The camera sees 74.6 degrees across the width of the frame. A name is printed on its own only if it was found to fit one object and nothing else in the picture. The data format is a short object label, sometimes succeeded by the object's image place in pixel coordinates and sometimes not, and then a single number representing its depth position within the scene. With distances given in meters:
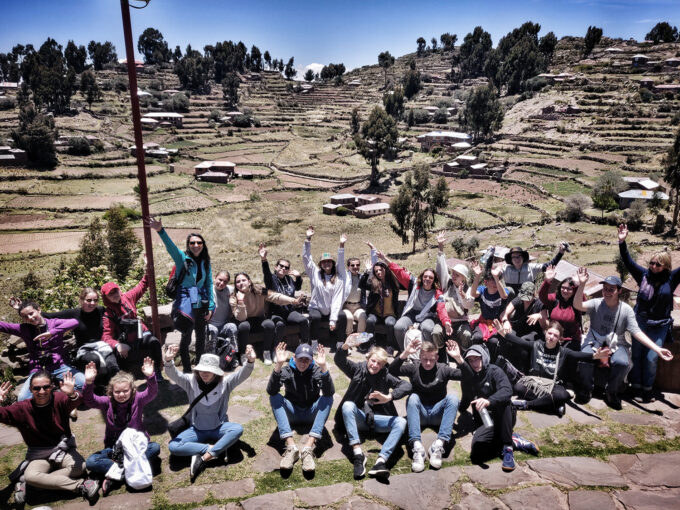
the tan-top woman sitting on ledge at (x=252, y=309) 6.93
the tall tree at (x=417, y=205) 36.06
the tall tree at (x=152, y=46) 142.50
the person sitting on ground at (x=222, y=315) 6.80
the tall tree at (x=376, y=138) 57.56
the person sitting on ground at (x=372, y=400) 4.95
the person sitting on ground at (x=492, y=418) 4.79
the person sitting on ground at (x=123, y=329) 6.02
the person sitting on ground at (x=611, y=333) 5.72
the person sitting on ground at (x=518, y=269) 7.05
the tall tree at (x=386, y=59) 128.38
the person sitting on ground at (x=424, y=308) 6.78
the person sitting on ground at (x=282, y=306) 7.11
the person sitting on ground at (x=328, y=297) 7.31
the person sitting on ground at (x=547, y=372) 5.60
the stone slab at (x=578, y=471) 4.33
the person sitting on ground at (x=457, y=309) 6.63
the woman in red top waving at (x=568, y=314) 6.11
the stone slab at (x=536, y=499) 4.03
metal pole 5.57
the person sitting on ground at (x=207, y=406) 4.75
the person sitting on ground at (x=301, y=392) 4.99
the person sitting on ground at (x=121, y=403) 4.65
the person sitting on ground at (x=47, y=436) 4.25
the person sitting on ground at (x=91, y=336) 5.76
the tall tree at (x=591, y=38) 102.25
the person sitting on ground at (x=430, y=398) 4.90
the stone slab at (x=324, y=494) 4.14
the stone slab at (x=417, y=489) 4.15
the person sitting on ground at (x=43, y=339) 5.41
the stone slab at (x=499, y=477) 4.38
